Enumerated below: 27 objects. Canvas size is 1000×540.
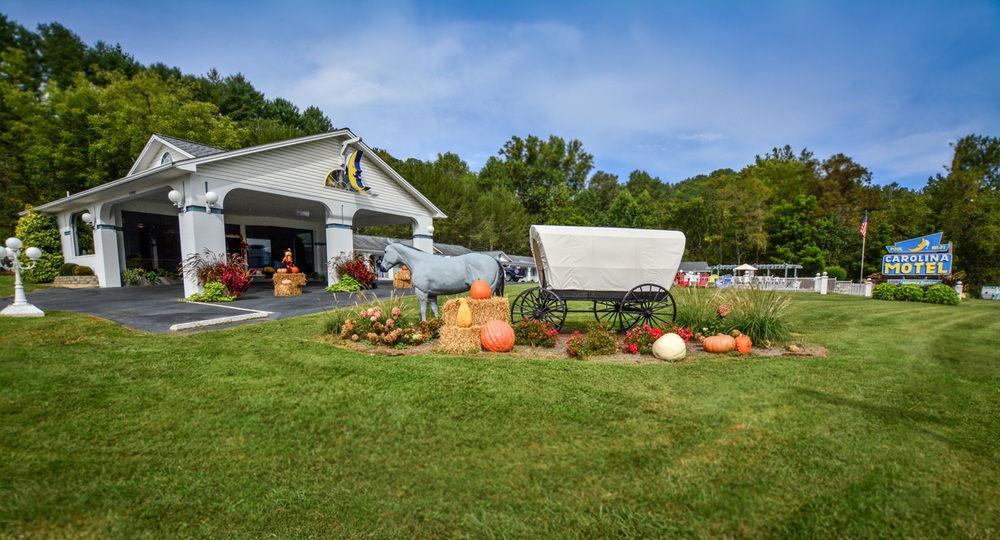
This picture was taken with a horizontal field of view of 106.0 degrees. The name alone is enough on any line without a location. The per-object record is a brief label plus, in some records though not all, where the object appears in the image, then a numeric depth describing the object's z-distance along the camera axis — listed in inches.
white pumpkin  224.5
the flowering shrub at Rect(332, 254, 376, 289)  582.6
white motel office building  464.8
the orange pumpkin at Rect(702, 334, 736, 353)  243.3
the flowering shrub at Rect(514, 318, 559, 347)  257.6
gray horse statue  301.9
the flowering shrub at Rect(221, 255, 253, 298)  448.1
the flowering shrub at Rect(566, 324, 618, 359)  231.8
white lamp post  296.5
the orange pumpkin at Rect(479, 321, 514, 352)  235.3
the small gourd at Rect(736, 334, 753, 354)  242.8
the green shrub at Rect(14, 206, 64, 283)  661.3
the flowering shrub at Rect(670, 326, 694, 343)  257.0
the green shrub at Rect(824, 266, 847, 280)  1318.9
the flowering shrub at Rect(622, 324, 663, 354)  242.5
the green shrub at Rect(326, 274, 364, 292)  566.9
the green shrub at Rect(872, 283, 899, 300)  669.3
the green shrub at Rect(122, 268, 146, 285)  636.7
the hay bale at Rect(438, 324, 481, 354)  231.9
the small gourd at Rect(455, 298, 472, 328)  238.1
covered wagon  274.2
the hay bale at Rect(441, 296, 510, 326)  251.3
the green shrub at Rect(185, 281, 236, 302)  427.5
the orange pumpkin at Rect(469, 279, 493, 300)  256.2
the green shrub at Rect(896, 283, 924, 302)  643.5
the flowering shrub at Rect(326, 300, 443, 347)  250.5
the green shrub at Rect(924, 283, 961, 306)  604.7
